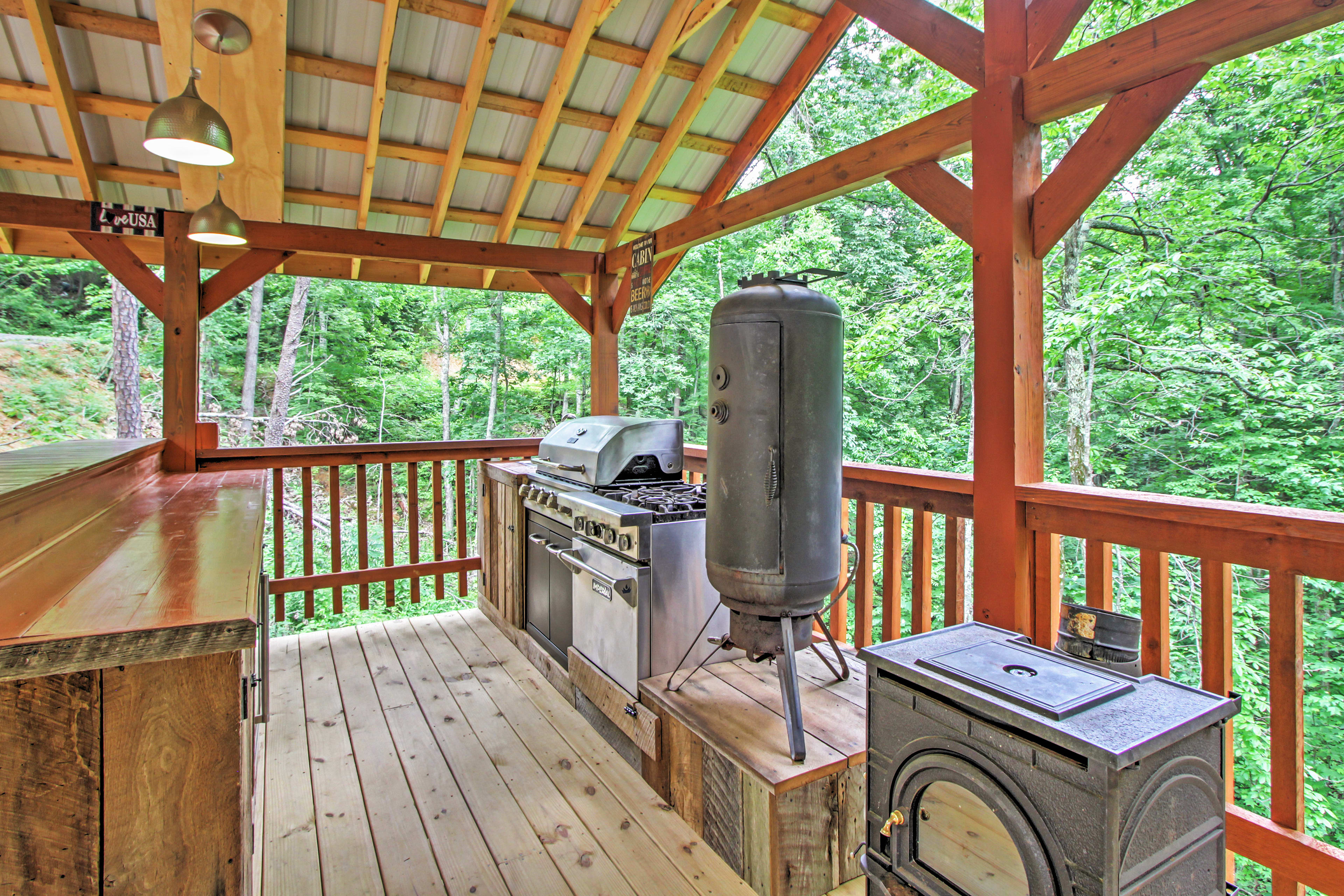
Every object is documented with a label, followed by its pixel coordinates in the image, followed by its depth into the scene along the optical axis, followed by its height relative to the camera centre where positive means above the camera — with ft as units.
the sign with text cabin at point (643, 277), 15.58 +3.98
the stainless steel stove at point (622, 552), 8.85 -1.44
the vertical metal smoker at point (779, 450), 7.21 +0.01
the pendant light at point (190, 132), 7.88 +3.72
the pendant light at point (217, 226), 10.84 +3.57
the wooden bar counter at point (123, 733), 3.29 -1.46
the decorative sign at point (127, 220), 13.34 +4.52
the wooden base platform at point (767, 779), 6.61 -3.38
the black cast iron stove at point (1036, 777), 4.29 -2.26
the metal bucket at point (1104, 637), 5.56 -1.53
